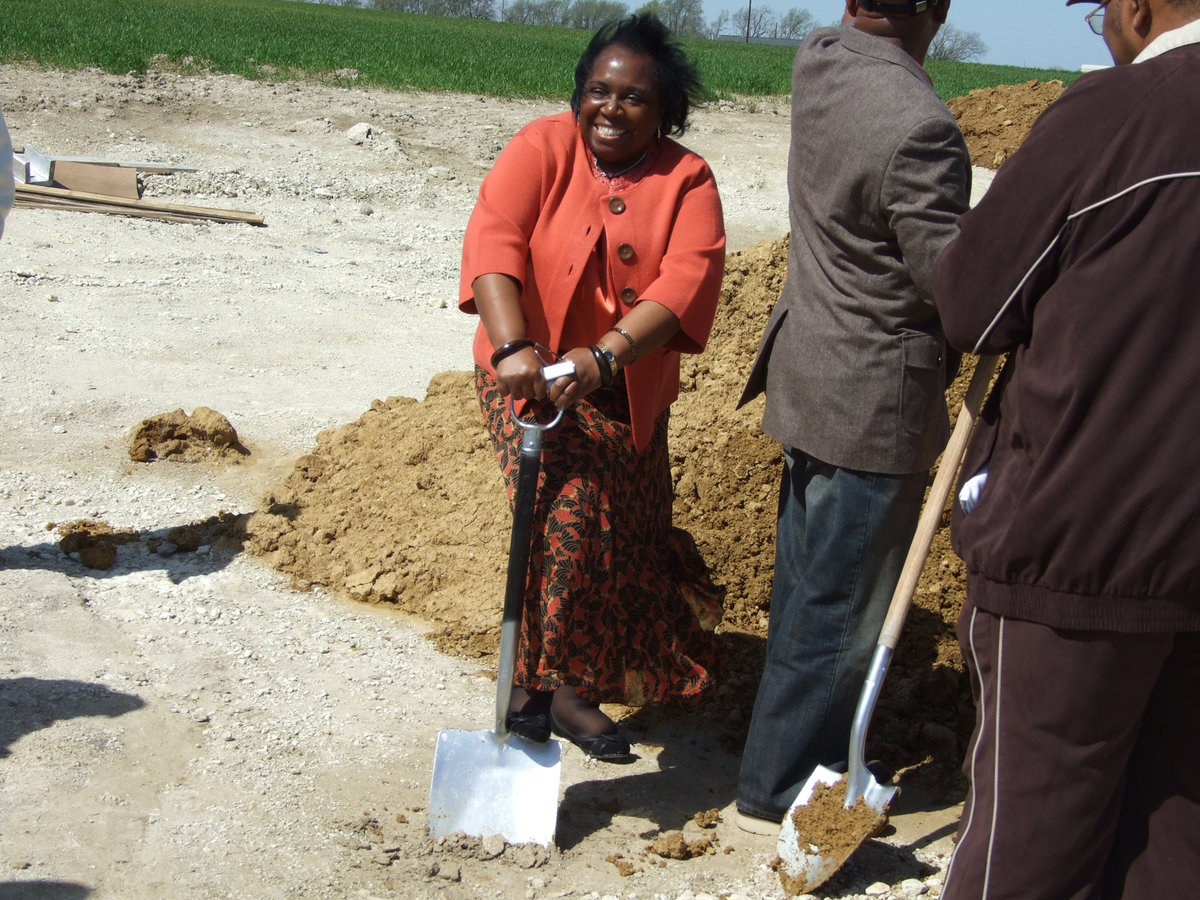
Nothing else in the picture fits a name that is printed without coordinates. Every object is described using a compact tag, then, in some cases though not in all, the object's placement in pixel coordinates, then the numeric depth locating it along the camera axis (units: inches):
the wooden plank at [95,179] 410.3
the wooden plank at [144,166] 431.3
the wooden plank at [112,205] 376.8
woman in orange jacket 111.5
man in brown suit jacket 94.0
